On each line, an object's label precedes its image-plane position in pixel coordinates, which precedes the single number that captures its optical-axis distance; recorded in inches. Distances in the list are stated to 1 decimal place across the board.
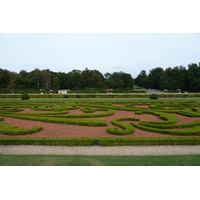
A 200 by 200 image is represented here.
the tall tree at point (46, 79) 2316.7
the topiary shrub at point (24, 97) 987.9
